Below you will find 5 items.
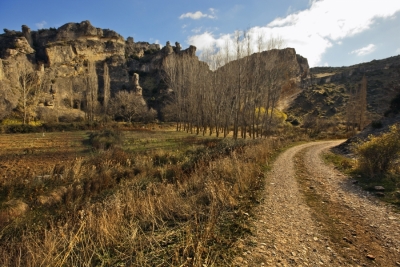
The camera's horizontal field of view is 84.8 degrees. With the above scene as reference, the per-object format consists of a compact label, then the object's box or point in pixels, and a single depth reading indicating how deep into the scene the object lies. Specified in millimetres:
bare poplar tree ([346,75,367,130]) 40188
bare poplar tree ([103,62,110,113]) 56000
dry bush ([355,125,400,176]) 8719
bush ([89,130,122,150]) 17752
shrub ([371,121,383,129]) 19822
